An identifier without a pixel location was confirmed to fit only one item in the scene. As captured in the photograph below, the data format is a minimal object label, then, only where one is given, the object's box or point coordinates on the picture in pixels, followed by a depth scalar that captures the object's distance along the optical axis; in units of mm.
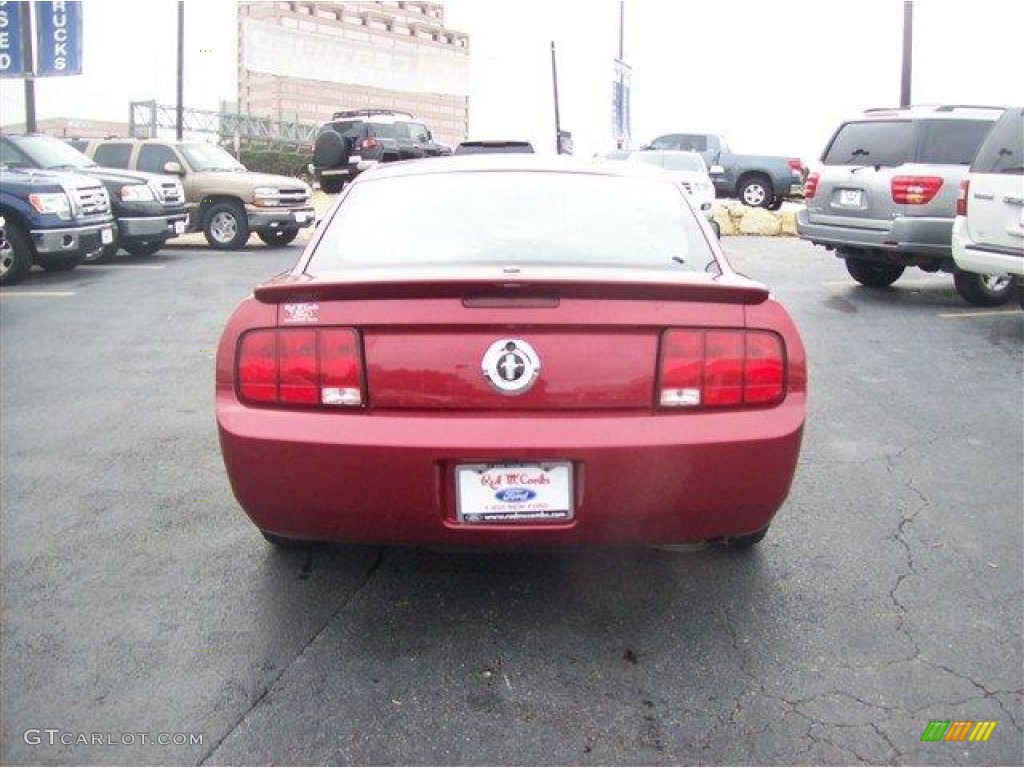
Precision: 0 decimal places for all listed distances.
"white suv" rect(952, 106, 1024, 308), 7992
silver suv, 10047
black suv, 25328
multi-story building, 68250
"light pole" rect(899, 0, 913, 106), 20875
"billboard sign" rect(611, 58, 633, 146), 36406
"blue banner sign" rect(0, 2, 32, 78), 19359
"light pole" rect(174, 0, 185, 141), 33094
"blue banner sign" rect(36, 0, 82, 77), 19219
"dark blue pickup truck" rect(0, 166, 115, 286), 11648
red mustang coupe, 2861
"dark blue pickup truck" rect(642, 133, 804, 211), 23484
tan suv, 16359
